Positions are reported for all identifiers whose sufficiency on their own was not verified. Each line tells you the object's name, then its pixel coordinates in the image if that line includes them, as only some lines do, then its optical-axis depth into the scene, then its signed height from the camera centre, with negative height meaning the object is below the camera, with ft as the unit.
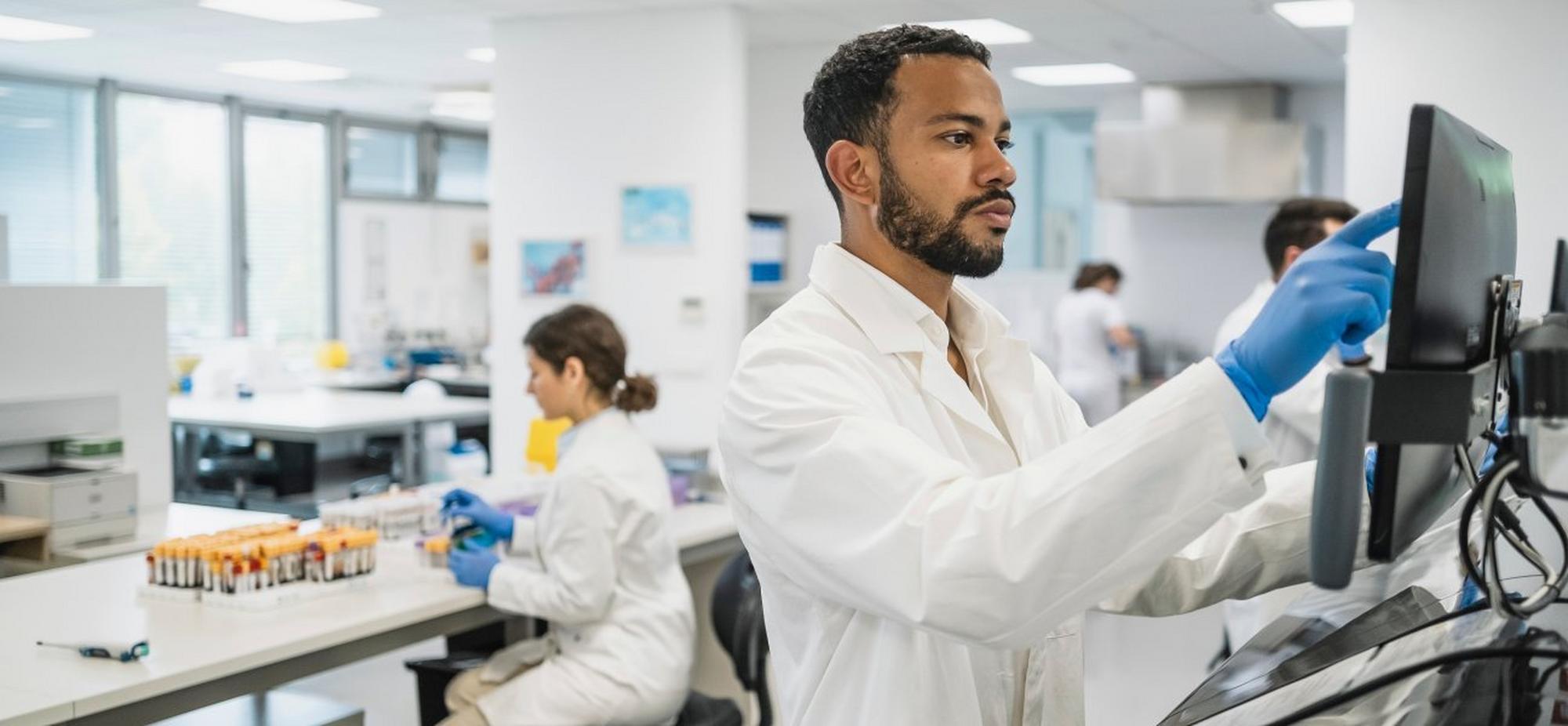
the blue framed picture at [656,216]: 19.19 +0.90
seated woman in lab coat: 9.04 -2.00
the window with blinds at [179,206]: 26.84 +1.41
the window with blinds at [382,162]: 30.94 +2.63
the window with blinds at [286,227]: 29.12 +1.10
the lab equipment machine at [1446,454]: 2.26 -0.28
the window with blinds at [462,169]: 32.96 +2.65
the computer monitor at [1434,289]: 2.24 +0.00
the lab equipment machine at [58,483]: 10.93 -1.61
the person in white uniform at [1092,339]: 25.22 -0.97
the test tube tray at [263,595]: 8.82 -2.02
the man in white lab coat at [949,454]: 2.81 -0.39
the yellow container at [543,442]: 14.46 -1.66
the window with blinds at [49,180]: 24.80 +1.73
